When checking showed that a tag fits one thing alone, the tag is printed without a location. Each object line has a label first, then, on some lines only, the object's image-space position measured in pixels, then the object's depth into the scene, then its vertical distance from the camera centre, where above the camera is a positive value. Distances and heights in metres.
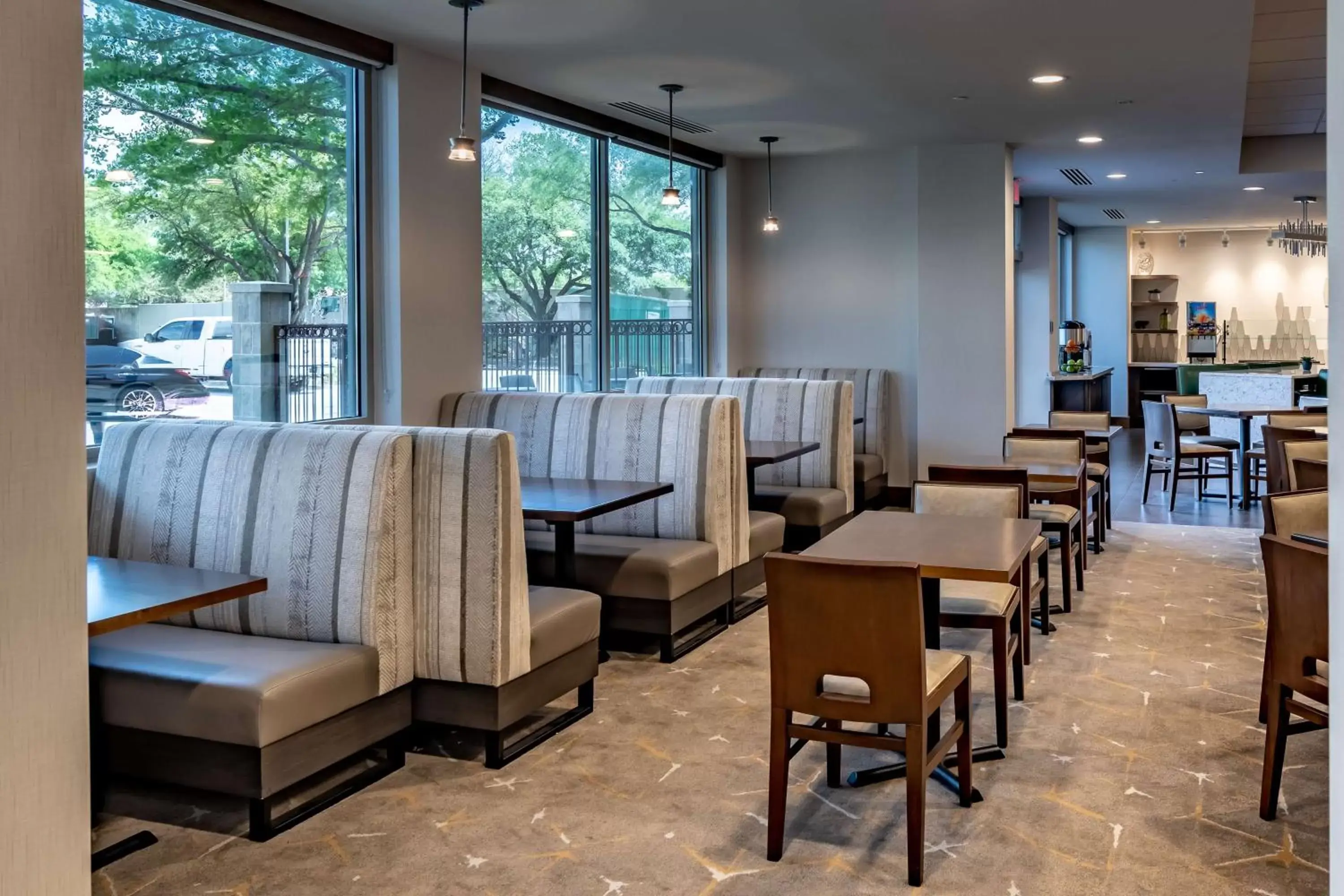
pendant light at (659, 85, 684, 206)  6.75 +1.22
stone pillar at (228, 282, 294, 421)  5.07 +0.26
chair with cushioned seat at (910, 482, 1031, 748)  3.74 -0.70
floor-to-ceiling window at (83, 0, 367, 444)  4.43 +0.79
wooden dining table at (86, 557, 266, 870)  2.60 -0.47
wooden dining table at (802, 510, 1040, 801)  3.23 -0.47
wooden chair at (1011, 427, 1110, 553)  6.60 -0.60
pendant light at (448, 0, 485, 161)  5.11 +1.14
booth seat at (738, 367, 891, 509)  8.80 -0.11
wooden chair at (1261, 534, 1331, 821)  2.93 -0.66
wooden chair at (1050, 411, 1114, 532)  7.34 -0.34
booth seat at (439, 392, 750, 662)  4.89 -0.51
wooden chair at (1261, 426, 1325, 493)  6.27 -0.33
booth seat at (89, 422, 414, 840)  3.11 -0.66
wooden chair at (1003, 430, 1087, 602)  5.57 -0.58
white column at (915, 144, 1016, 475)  8.60 +0.72
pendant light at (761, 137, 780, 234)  9.32 +1.75
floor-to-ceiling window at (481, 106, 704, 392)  6.70 +0.94
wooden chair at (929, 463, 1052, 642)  4.77 -0.35
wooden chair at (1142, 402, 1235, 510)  8.95 -0.45
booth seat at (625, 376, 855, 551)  7.09 -0.18
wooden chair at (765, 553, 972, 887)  2.77 -0.66
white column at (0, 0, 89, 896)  2.17 -0.11
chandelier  11.58 +1.67
